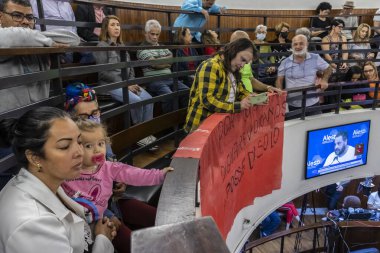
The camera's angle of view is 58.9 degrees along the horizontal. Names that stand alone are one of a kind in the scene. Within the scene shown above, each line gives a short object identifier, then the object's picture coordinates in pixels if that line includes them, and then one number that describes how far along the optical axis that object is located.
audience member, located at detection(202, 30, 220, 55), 4.39
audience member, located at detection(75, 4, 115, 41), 3.71
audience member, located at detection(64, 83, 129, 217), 1.87
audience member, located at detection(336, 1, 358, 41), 7.65
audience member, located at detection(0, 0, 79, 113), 1.62
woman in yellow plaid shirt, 2.63
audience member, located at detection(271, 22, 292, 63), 5.60
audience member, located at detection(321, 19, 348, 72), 5.88
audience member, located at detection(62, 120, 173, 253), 1.54
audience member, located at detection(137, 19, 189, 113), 3.40
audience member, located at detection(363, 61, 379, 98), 5.71
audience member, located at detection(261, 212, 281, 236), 7.55
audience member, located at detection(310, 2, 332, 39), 6.72
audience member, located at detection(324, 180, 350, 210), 8.49
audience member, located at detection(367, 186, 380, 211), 8.21
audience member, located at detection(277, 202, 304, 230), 7.64
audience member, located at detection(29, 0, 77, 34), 3.40
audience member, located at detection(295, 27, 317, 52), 5.51
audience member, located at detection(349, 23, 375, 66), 6.34
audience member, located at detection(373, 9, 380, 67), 6.81
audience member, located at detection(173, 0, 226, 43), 4.70
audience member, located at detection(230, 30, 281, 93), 3.71
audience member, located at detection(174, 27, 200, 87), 4.05
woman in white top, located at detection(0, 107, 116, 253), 0.92
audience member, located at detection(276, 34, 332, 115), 4.51
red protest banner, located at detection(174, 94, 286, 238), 1.97
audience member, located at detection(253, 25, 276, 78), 5.00
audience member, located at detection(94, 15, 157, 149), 2.88
